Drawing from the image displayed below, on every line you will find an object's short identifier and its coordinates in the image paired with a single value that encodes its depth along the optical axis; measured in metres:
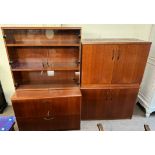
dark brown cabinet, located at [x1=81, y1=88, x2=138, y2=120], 2.14
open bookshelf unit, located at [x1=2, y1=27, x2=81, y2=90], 1.87
